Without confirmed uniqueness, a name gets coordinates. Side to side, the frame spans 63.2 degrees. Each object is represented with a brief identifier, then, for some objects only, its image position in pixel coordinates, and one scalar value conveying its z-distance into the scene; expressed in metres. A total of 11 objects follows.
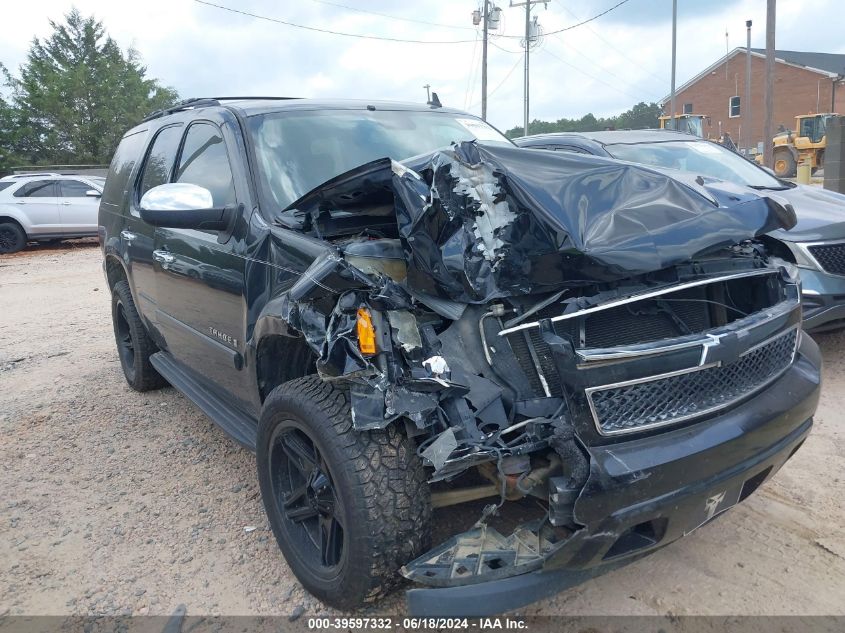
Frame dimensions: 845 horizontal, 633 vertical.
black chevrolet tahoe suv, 2.08
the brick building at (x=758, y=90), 45.97
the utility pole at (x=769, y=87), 17.11
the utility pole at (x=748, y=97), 34.63
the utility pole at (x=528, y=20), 31.08
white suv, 16.52
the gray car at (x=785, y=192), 4.62
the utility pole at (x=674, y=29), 29.91
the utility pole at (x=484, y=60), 28.00
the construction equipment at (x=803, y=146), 26.61
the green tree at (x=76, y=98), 35.00
